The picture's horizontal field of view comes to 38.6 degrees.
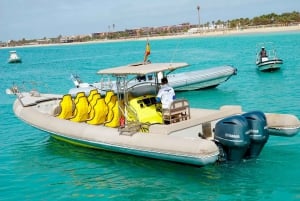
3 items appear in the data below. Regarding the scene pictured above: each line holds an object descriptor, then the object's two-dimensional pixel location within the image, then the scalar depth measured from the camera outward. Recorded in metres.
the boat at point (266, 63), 28.06
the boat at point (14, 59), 77.84
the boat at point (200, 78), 22.56
